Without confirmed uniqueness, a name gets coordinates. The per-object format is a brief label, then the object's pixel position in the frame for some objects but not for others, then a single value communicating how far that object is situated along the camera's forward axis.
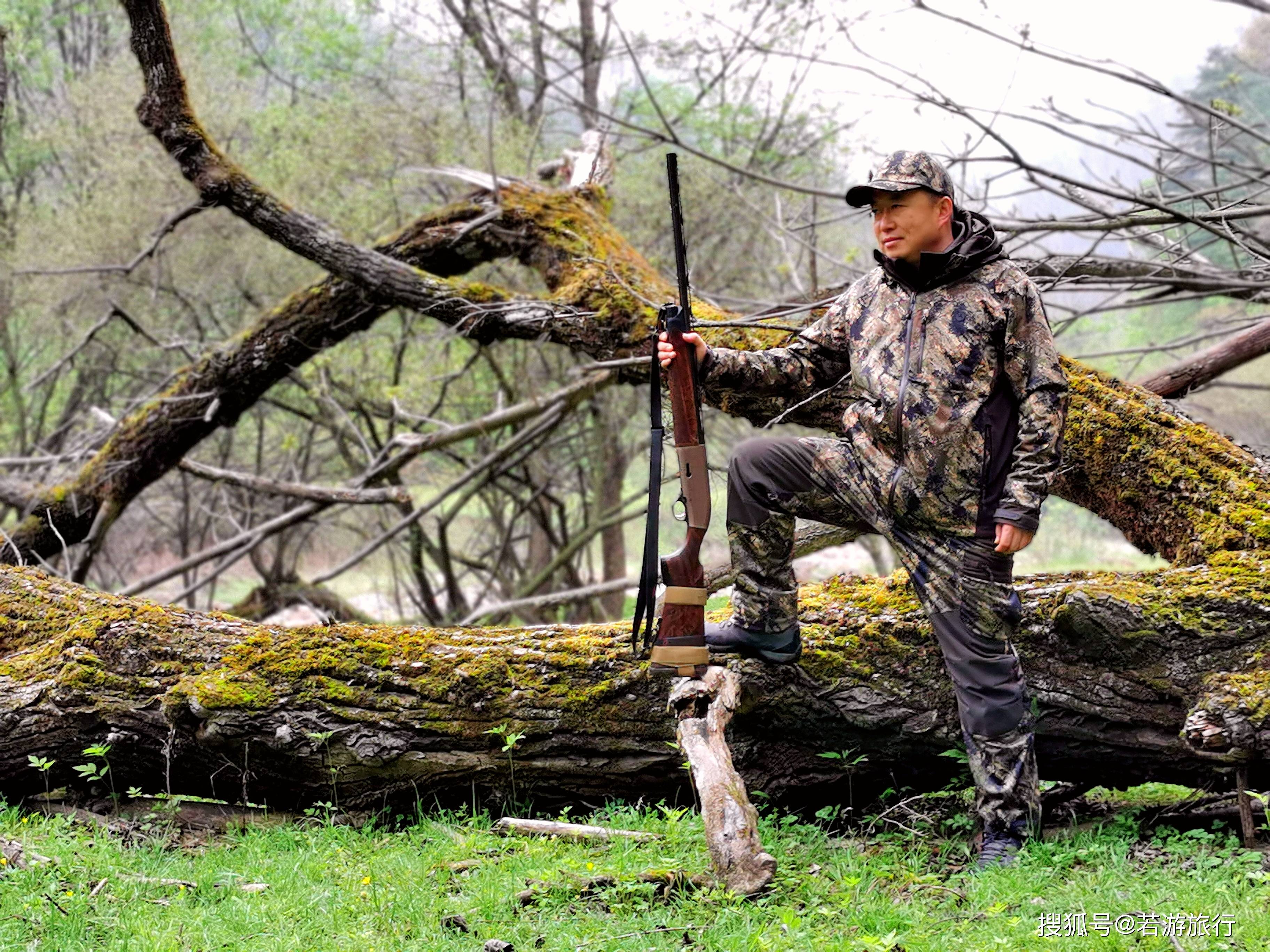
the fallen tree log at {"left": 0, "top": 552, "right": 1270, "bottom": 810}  4.04
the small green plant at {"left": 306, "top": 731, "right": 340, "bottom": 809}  4.27
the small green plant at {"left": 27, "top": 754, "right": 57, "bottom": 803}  3.99
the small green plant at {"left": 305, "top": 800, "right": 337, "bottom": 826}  4.39
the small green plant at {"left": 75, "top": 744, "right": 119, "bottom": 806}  4.09
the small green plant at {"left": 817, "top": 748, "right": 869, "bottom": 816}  4.21
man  3.76
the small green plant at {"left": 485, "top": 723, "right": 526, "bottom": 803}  4.18
